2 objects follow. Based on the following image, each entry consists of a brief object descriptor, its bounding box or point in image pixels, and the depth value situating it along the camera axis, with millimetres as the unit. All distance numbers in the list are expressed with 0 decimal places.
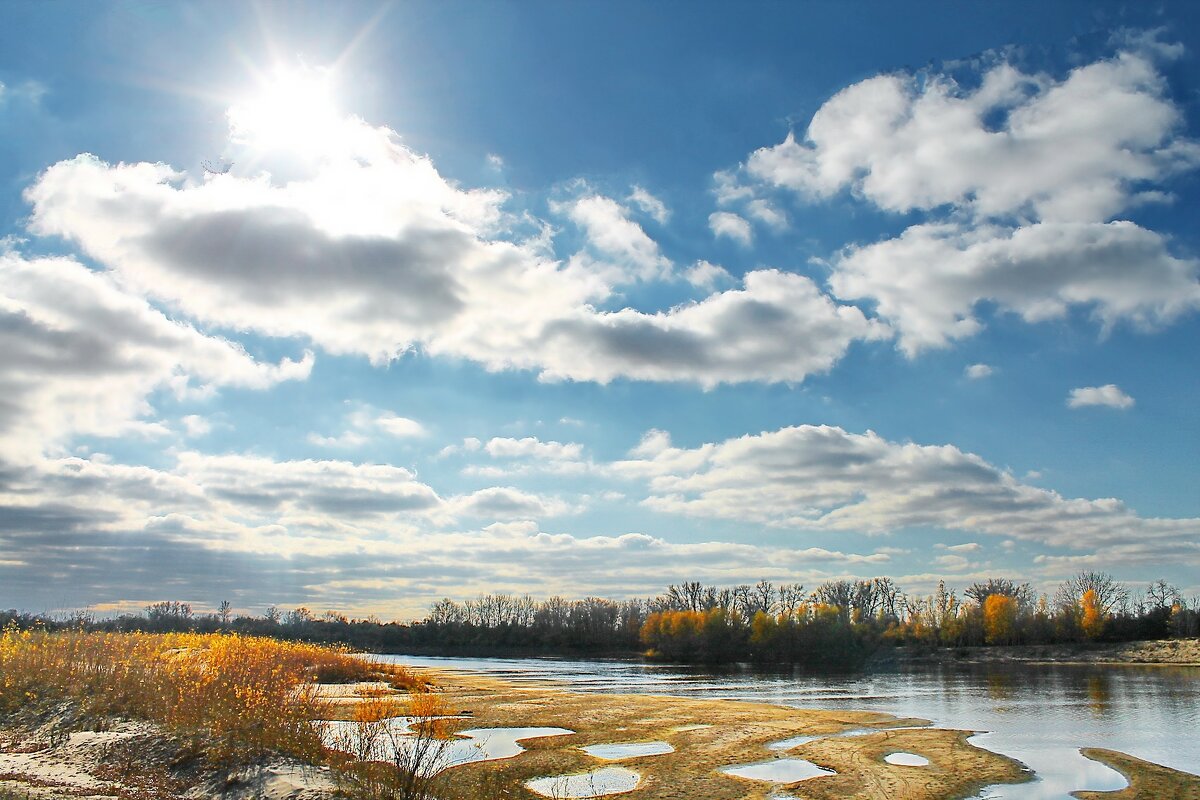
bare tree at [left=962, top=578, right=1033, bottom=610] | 176838
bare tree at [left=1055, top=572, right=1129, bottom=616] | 149625
